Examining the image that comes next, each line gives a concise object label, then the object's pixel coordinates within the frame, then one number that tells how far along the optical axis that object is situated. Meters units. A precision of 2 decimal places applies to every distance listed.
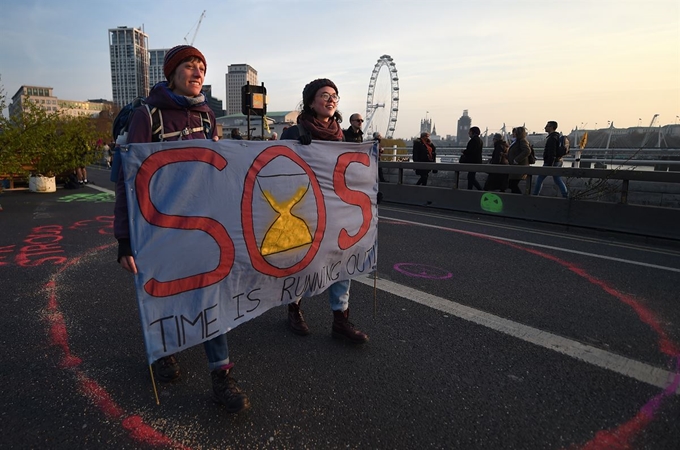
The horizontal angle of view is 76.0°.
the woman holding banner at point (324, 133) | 3.32
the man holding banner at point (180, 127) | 2.41
